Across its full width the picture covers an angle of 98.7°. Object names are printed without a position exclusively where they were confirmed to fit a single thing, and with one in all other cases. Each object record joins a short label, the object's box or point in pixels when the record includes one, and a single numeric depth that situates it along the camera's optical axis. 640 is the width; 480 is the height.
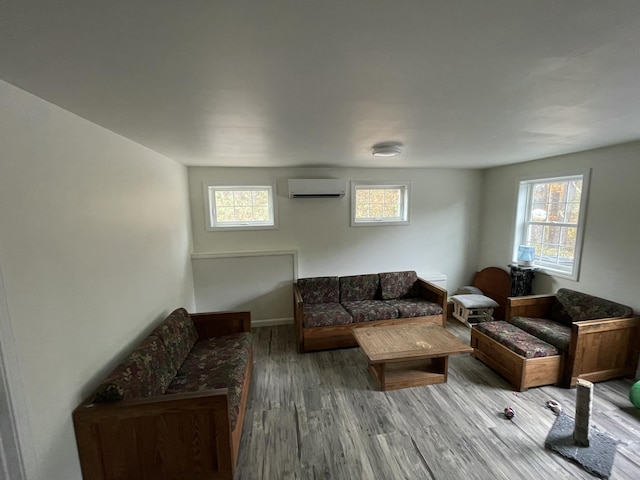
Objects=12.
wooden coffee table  2.53
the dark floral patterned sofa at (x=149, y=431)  1.48
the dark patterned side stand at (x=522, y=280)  3.56
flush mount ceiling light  2.53
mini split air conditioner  3.85
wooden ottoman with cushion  2.50
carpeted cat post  1.81
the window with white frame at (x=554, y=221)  3.12
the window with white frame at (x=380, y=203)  4.22
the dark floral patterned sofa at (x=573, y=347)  2.49
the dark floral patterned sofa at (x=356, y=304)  3.30
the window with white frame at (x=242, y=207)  3.93
